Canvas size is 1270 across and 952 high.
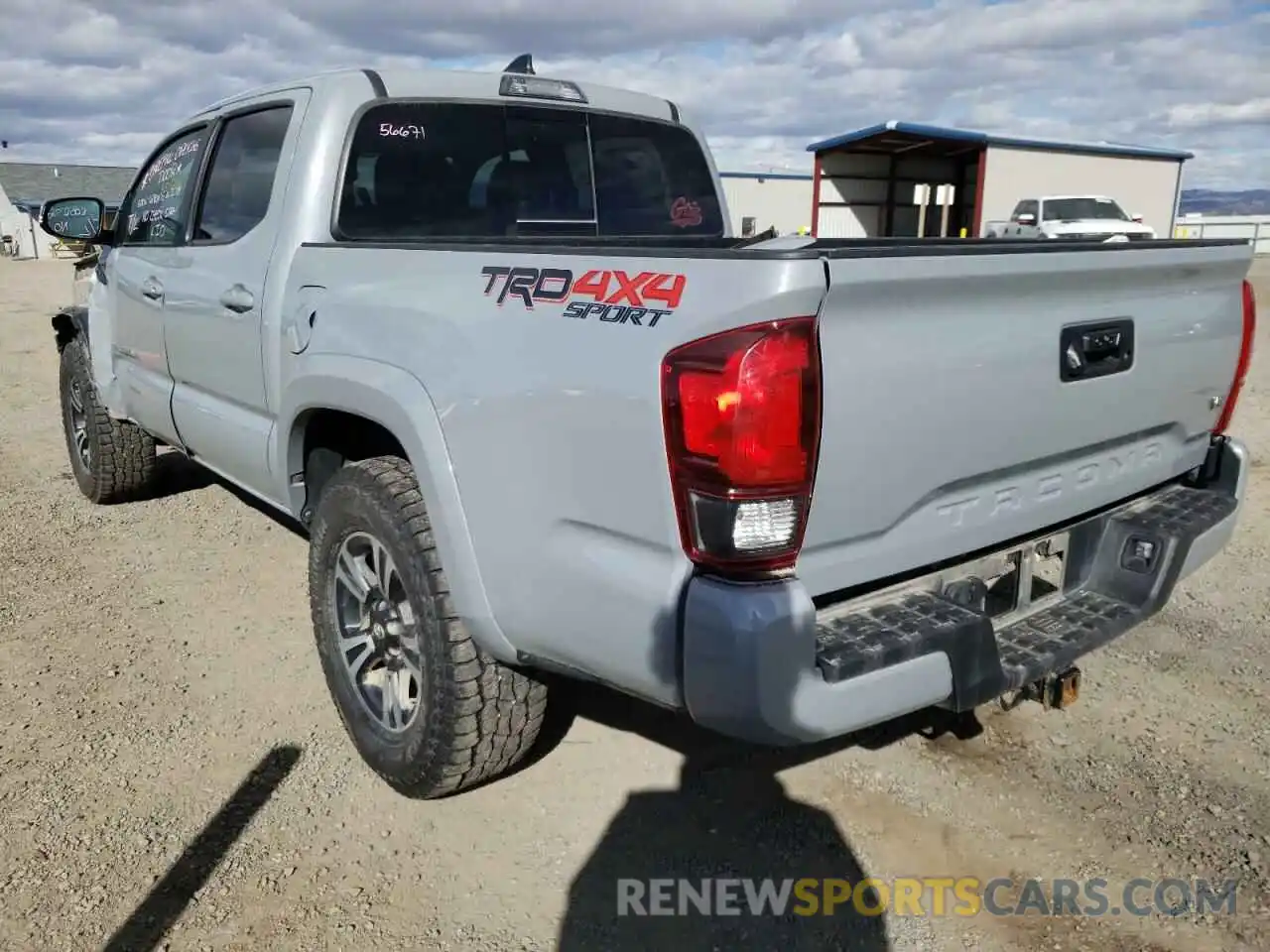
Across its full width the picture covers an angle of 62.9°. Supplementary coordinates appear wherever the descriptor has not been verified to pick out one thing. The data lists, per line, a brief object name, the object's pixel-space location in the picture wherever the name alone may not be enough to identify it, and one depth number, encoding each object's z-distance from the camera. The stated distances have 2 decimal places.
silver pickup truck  1.95
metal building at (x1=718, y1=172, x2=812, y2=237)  38.97
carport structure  28.56
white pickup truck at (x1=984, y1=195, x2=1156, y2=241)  23.86
